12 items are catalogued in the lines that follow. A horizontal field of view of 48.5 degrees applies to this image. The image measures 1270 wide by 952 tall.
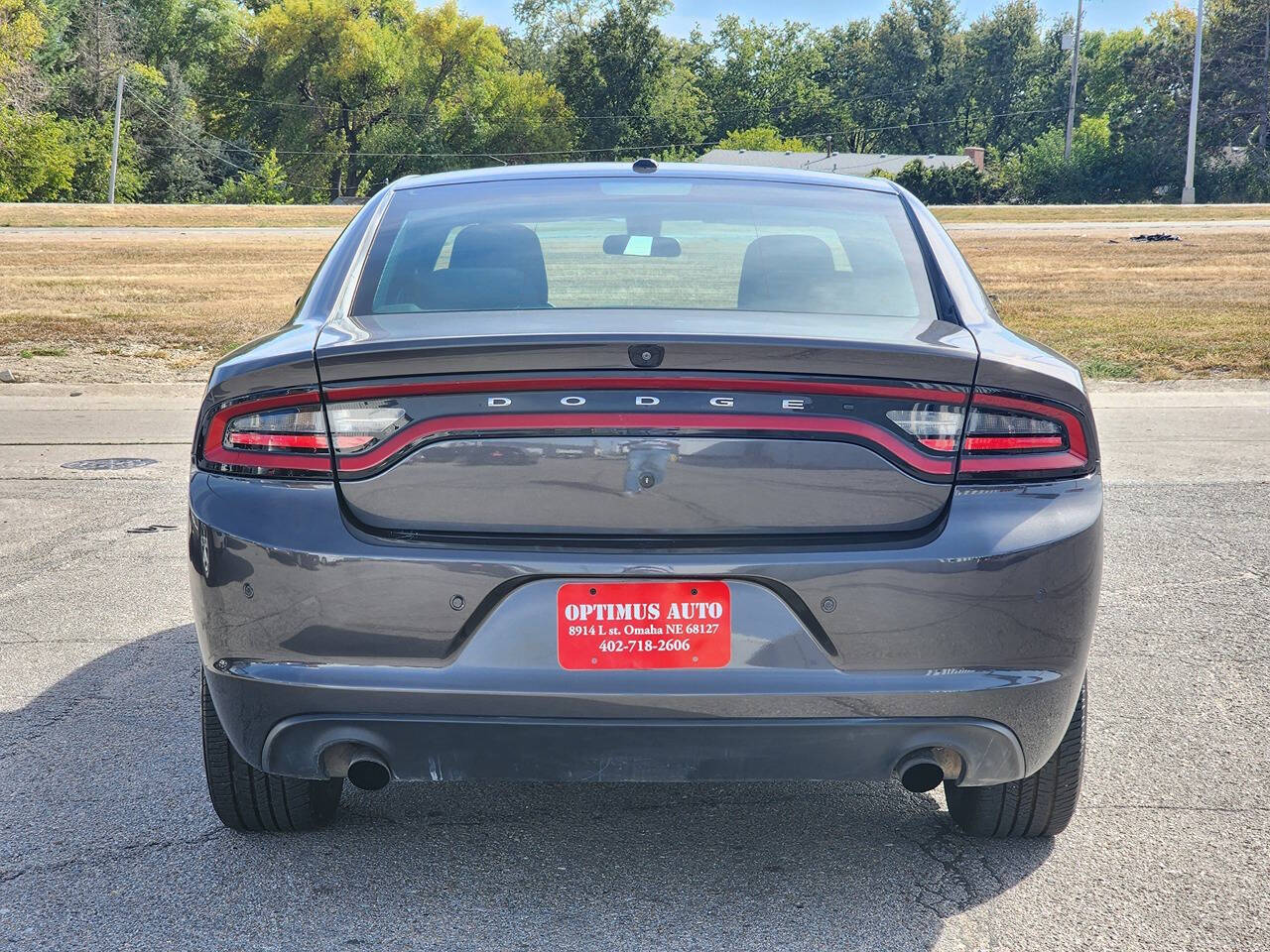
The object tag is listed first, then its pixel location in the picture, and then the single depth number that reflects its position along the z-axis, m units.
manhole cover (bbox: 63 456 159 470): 8.55
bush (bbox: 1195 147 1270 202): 69.42
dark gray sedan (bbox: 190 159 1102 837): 2.71
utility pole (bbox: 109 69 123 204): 64.56
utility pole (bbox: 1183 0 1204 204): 59.22
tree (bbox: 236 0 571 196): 84.81
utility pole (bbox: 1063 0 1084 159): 79.00
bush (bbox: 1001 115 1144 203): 76.56
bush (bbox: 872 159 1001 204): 66.88
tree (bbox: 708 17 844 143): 101.75
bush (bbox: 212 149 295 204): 77.00
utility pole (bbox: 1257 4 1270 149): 79.50
